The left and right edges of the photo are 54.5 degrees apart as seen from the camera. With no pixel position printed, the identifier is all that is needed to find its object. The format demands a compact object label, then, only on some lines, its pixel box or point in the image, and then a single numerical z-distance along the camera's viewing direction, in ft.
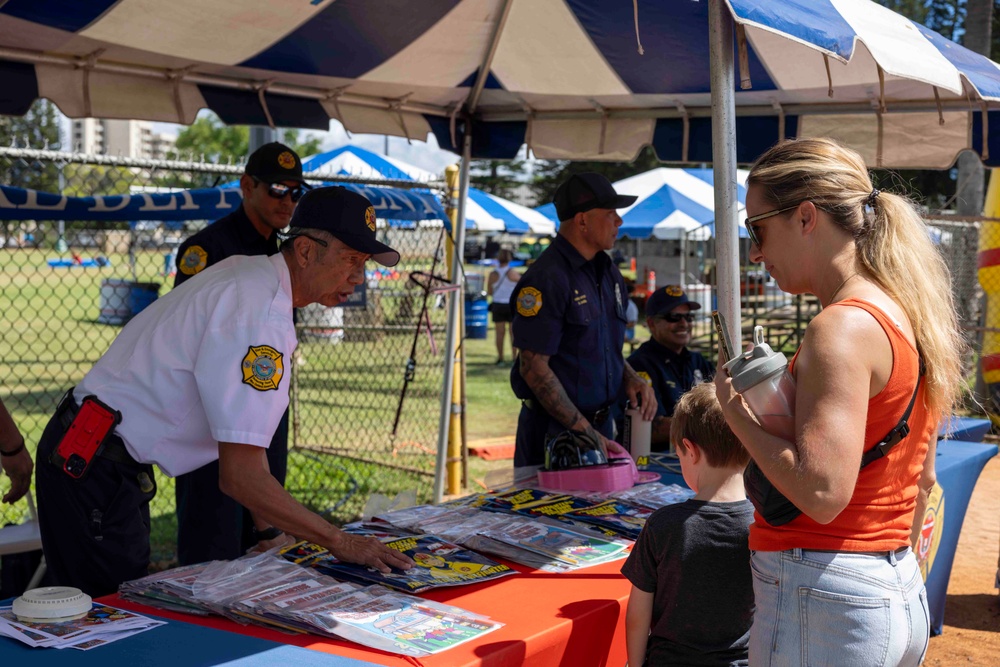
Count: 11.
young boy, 6.87
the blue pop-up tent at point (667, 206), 55.21
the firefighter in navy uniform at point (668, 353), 15.62
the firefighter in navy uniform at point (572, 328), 12.93
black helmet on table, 10.61
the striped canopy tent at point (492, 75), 12.16
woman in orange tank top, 5.22
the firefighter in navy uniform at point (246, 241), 11.03
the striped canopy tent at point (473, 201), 39.88
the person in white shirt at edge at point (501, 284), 48.08
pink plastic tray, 10.45
